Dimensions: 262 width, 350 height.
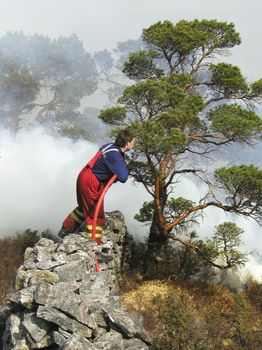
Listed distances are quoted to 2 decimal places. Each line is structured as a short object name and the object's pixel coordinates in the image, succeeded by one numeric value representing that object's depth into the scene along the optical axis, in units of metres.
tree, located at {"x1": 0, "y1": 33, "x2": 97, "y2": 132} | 34.75
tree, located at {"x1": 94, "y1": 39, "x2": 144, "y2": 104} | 49.80
